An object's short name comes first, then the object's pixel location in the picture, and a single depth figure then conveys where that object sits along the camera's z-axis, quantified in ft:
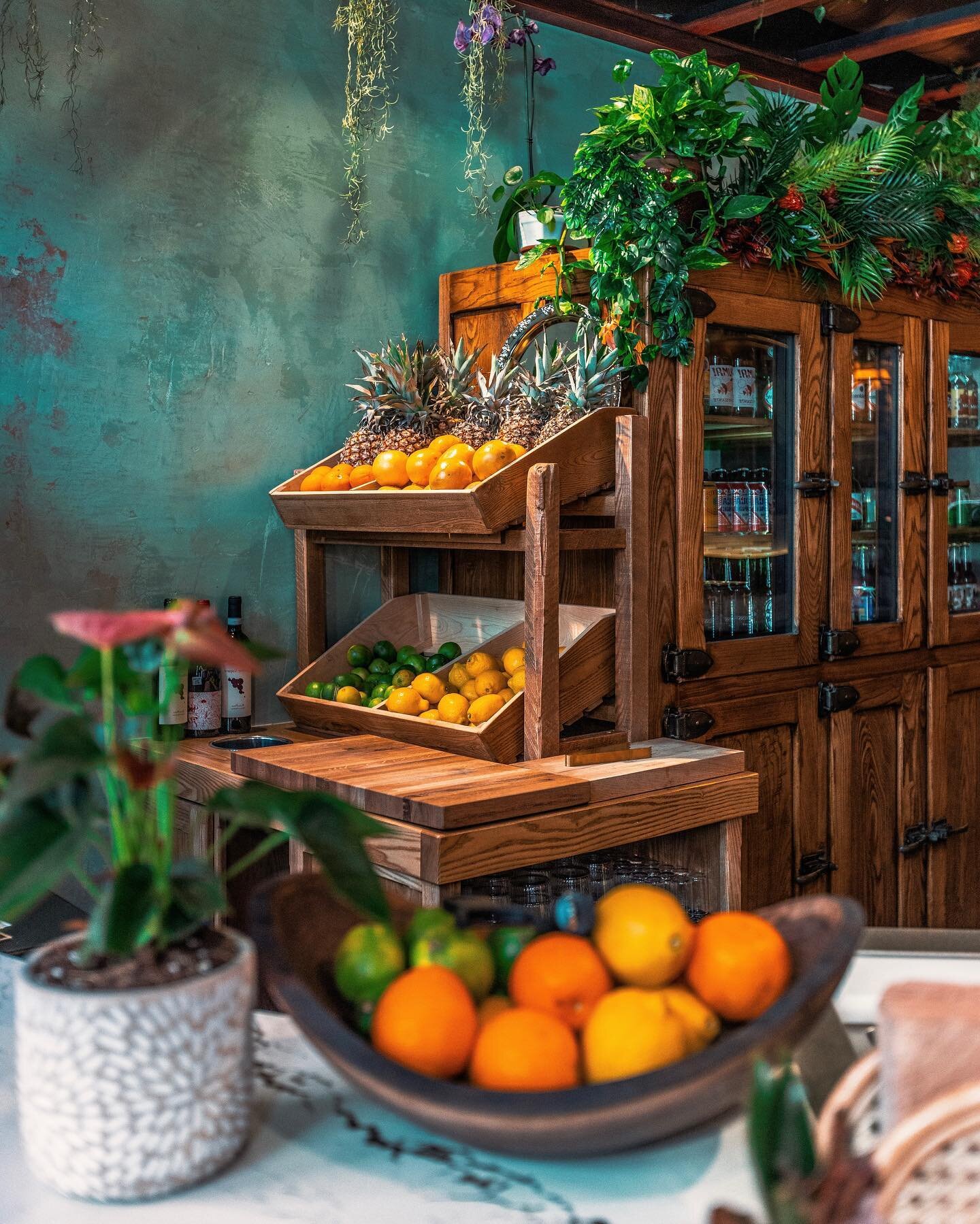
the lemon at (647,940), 3.06
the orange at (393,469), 8.93
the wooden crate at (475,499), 8.03
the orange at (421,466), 8.76
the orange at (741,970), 2.94
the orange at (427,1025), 2.82
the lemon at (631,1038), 2.75
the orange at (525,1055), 2.75
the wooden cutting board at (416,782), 6.91
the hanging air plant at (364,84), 10.12
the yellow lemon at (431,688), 8.91
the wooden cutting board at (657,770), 7.79
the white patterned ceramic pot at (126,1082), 2.70
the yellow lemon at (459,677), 8.93
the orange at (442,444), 8.83
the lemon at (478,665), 8.93
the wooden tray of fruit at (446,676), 8.40
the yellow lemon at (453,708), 8.53
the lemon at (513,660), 8.80
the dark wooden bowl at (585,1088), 2.57
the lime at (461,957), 3.10
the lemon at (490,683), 8.71
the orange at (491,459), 8.26
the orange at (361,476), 9.27
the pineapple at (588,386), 8.68
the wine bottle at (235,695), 9.39
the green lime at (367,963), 3.05
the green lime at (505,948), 3.22
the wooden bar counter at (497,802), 6.89
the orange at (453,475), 8.34
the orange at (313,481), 9.51
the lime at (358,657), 9.69
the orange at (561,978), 2.99
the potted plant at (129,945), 2.65
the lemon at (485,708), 8.41
